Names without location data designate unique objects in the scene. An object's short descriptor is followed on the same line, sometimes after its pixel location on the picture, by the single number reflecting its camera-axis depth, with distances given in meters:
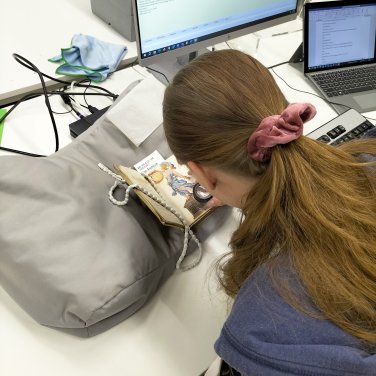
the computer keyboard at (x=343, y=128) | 1.03
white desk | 0.65
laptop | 1.21
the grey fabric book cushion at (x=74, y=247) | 0.65
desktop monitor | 0.95
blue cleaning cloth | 1.15
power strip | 0.97
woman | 0.54
